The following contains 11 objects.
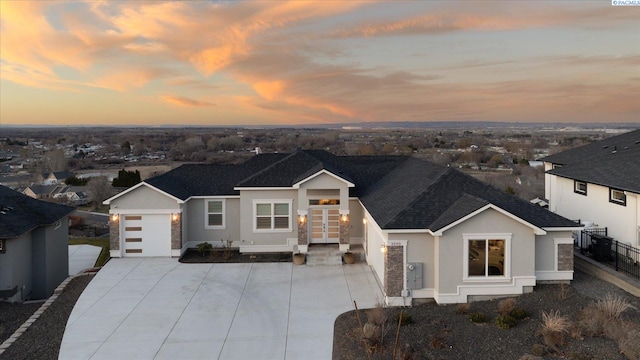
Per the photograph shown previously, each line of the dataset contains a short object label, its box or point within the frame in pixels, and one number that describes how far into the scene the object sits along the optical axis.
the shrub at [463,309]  12.66
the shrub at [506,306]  12.19
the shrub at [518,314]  11.86
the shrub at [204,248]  20.64
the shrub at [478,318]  11.96
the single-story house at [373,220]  13.74
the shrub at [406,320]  12.01
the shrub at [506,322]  11.40
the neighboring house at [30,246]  16.28
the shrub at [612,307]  10.90
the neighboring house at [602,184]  16.05
